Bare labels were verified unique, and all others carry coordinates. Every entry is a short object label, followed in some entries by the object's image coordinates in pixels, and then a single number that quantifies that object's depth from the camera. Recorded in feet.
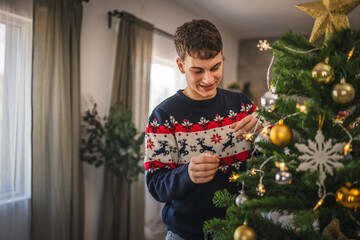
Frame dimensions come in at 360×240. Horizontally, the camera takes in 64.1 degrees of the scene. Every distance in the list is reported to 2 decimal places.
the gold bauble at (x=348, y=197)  1.96
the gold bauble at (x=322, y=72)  2.01
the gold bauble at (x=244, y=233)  2.11
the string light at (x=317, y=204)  2.04
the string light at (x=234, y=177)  2.56
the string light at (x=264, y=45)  2.51
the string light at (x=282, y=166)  2.10
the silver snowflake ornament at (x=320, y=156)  2.03
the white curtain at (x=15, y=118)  6.86
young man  3.29
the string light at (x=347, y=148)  2.02
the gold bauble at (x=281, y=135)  2.09
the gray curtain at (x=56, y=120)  7.31
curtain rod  9.78
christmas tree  2.02
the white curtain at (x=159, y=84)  12.23
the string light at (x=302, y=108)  2.16
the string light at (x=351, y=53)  2.16
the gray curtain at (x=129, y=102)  9.64
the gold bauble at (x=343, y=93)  1.92
